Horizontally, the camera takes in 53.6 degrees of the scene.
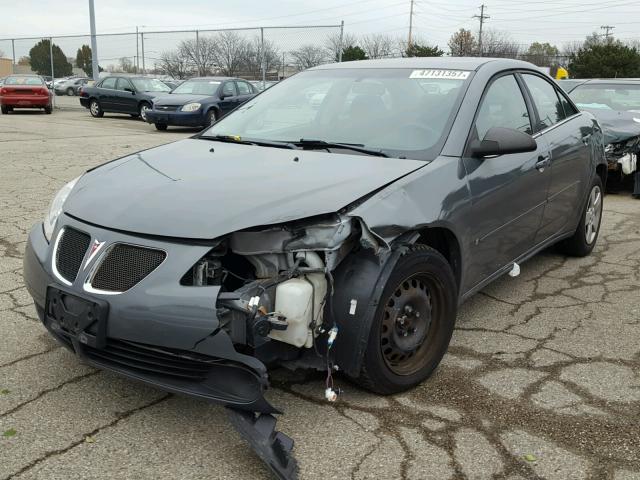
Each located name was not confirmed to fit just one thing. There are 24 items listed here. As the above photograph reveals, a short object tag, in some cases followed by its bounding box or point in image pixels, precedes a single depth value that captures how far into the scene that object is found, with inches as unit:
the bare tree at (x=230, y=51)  1010.0
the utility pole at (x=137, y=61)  1203.9
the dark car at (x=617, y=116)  322.7
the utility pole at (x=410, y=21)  3028.3
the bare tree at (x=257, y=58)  957.9
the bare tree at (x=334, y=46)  890.1
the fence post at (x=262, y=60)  935.0
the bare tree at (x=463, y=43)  1977.2
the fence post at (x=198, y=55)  1034.7
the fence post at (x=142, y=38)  1105.2
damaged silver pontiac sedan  97.0
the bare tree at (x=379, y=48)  1485.0
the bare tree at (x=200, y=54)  1055.0
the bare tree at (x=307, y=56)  946.1
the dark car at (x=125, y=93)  797.9
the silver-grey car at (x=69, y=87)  1749.5
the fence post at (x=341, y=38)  866.3
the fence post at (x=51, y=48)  1163.9
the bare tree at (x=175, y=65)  1159.0
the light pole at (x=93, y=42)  966.4
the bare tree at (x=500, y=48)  1779.0
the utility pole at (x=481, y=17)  2817.4
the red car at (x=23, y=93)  819.4
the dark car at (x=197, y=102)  647.1
